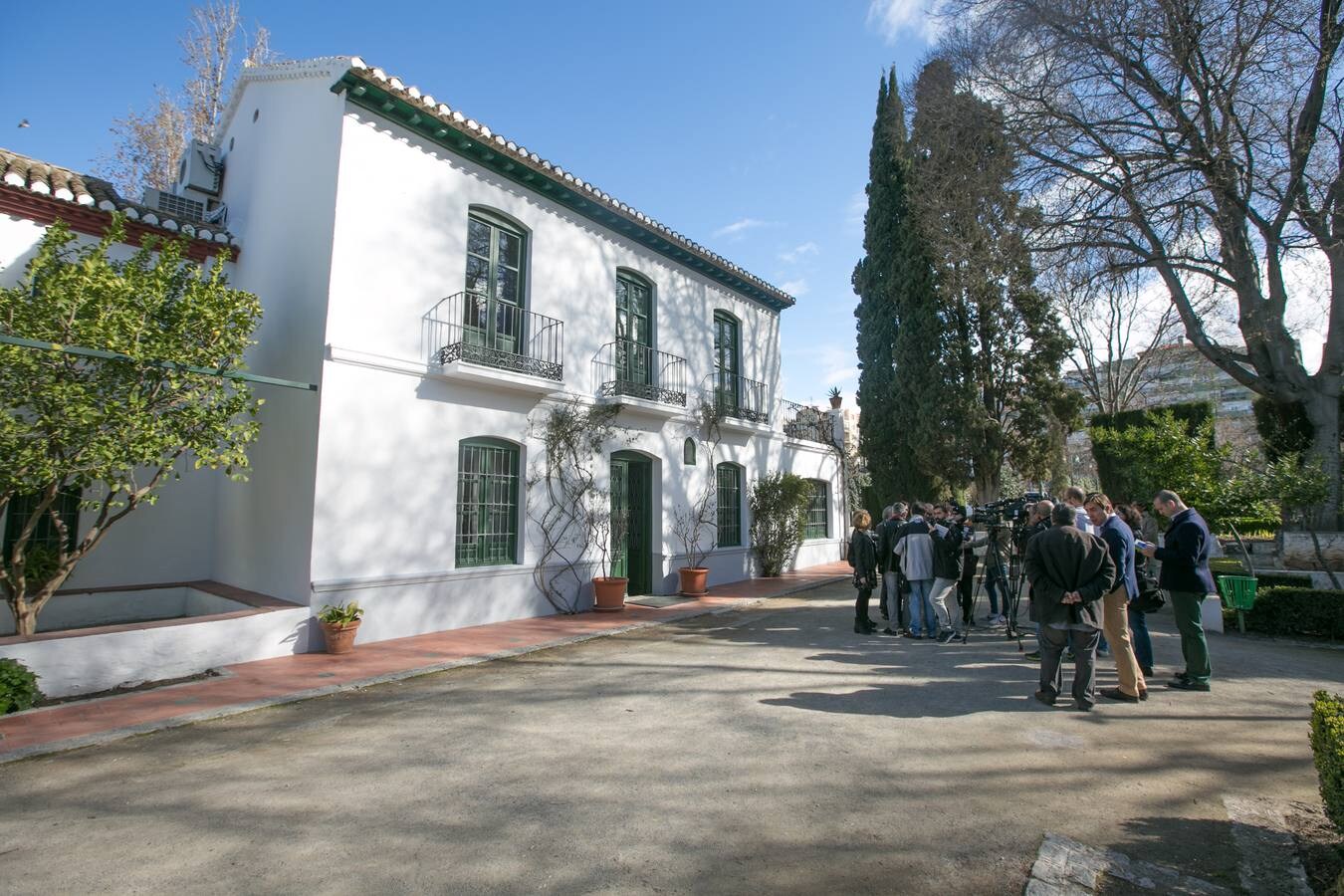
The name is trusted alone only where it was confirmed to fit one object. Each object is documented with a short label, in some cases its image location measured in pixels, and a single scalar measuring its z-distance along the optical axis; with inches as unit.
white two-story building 322.3
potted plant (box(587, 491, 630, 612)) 418.6
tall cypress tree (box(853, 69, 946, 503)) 668.1
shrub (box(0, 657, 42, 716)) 214.1
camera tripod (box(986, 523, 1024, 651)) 315.6
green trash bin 334.0
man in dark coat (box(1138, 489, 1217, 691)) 232.8
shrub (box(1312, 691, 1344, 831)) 112.5
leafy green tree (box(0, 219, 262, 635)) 235.3
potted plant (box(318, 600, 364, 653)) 295.7
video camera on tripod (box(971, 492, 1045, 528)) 331.0
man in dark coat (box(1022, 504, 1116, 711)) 211.8
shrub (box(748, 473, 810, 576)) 593.0
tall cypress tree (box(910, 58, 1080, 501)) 629.6
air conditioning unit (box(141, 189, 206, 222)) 407.5
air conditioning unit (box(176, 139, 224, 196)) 439.5
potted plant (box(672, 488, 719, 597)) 485.1
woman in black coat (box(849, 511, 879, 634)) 342.3
